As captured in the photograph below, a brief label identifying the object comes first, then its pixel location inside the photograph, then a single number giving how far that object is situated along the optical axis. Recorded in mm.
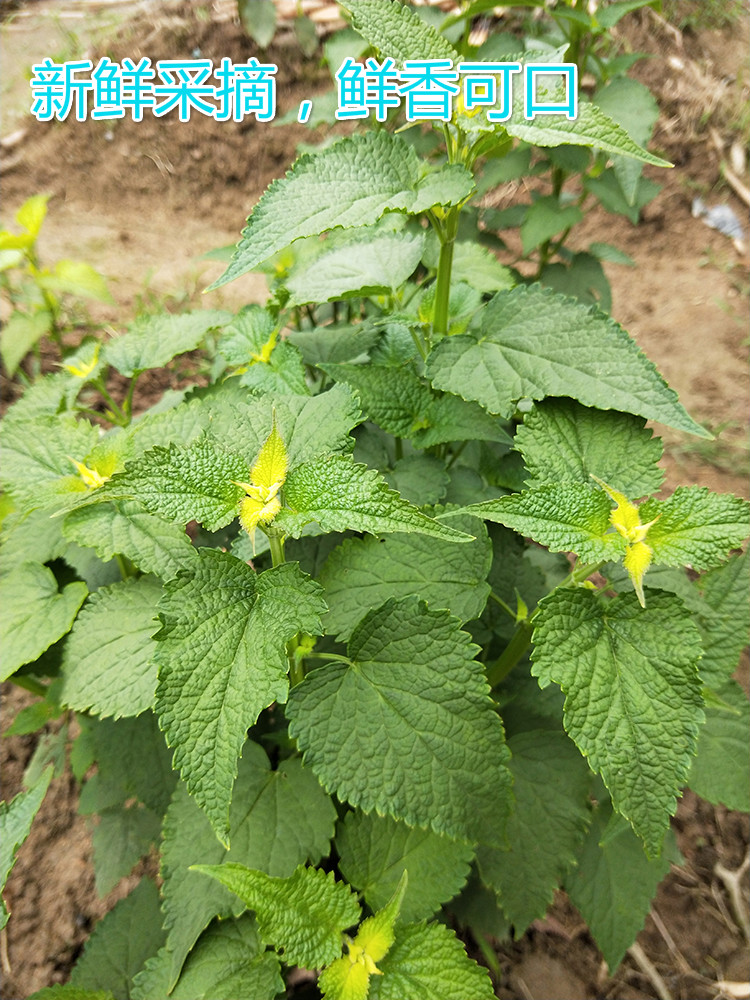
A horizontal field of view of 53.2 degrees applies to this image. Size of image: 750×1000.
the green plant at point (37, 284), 585
